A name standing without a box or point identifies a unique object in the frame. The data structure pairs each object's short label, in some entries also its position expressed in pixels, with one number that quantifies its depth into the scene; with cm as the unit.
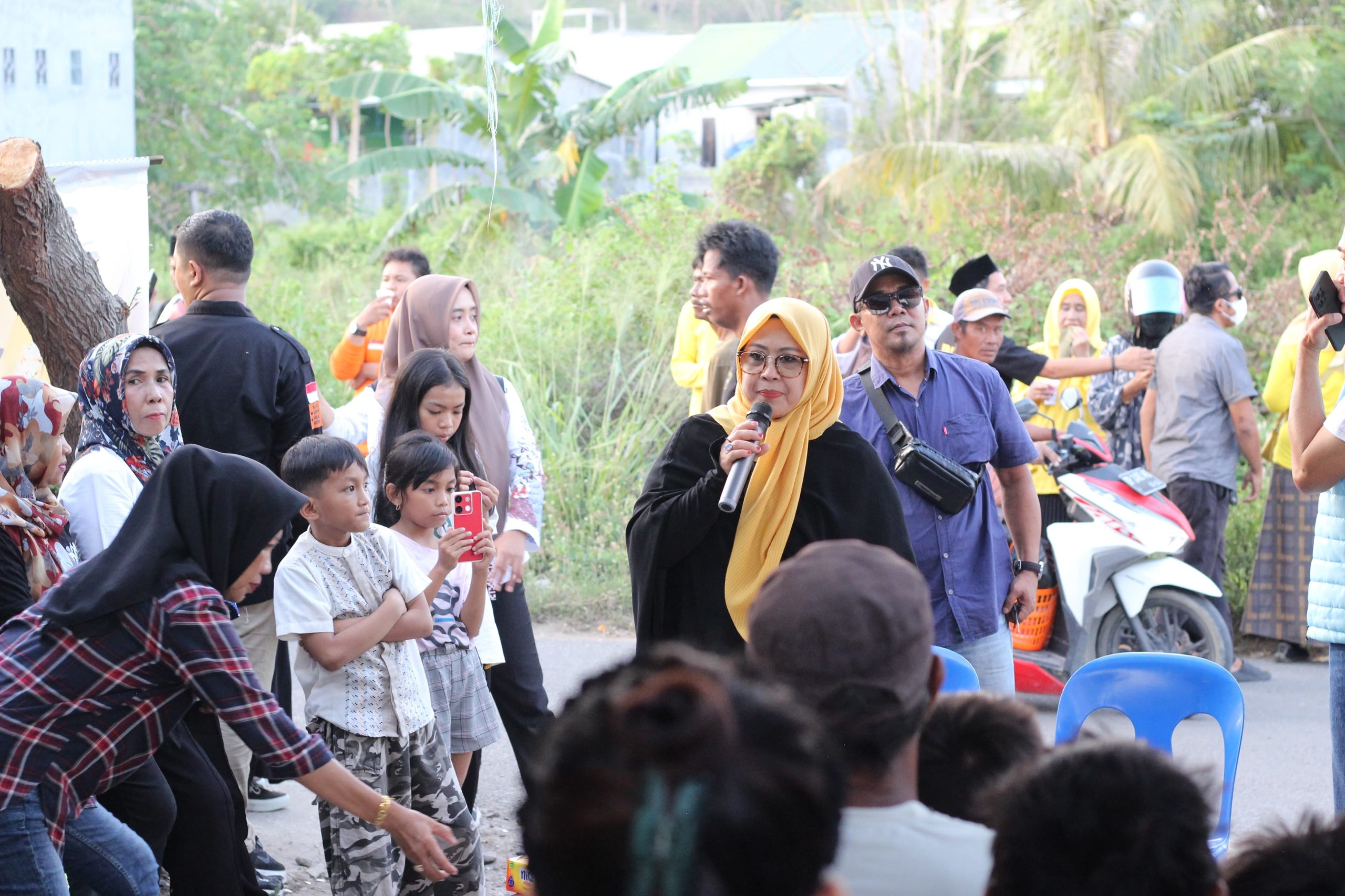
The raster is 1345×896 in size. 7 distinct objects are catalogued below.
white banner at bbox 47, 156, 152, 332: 634
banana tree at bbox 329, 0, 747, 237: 1720
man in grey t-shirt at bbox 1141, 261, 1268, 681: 684
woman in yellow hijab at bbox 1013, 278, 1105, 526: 729
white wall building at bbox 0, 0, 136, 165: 2061
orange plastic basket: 629
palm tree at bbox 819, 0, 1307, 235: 1677
